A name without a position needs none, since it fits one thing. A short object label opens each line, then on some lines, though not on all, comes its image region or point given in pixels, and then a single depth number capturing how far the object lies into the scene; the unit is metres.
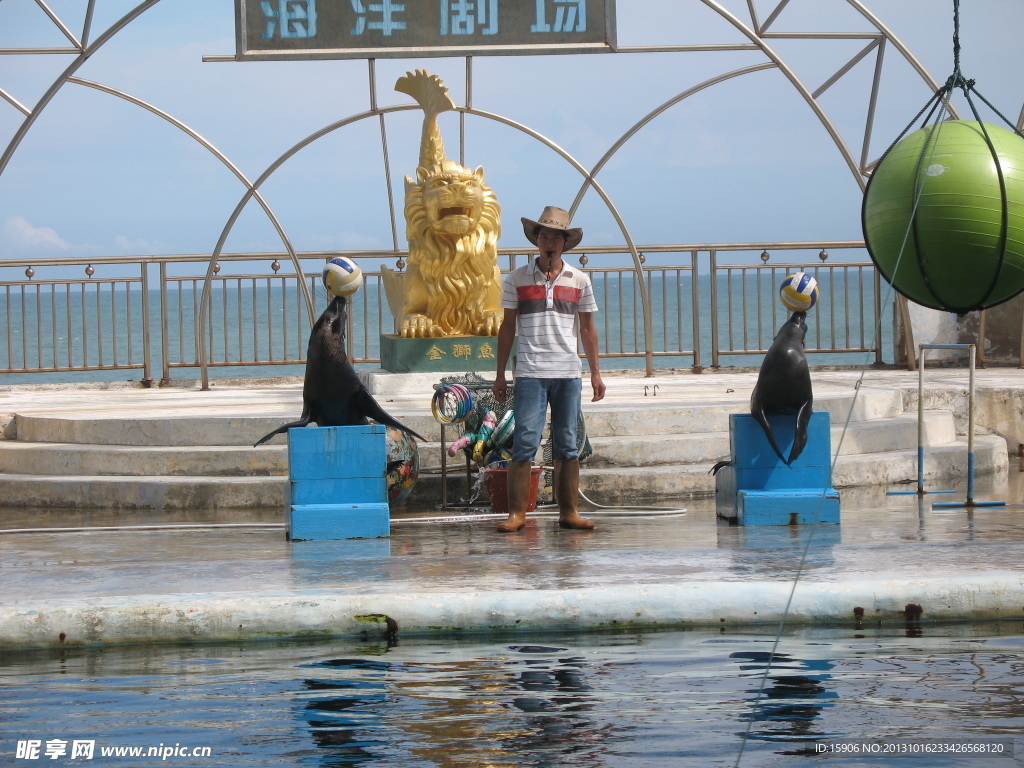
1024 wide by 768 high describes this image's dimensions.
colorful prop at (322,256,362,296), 15.31
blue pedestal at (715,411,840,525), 15.37
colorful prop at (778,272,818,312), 15.33
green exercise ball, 14.29
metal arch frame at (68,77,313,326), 26.02
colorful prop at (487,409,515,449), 16.95
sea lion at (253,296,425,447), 15.20
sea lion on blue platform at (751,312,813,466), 15.19
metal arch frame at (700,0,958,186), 24.48
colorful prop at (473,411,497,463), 17.09
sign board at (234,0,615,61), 22.94
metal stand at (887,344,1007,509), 16.56
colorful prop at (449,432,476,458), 16.84
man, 14.96
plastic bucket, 16.77
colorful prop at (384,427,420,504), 16.20
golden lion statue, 23.78
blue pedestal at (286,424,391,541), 14.84
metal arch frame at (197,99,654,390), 26.97
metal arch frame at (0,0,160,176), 23.70
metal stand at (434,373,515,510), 17.27
